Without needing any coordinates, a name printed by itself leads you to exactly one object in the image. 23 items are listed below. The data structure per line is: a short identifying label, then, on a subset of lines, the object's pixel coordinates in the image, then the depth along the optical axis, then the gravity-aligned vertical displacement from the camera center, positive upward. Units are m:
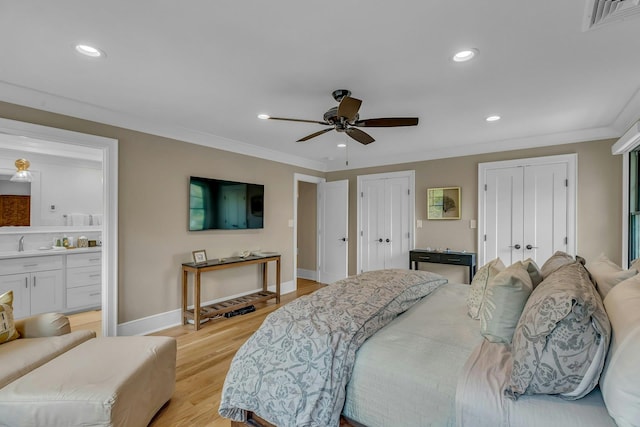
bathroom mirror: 4.01 +0.37
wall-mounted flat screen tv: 3.89 +0.13
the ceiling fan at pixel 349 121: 2.34 +0.80
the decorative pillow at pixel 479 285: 1.91 -0.47
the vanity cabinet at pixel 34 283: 3.64 -0.88
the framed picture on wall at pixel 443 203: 4.59 +0.20
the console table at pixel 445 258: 4.24 -0.62
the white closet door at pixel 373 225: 5.30 -0.17
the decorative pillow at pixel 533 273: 1.76 -0.34
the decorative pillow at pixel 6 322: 1.95 -0.72
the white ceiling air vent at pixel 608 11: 1.50 +1.07
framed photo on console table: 3.82 -0.55
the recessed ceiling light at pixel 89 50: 1.93 +1.08
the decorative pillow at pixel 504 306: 1.48 -0.45
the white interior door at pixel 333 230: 5.68 -0.30
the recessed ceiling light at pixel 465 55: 1.97 +1.08
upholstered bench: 1.51 -0.93
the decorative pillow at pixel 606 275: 1.48 -0.31
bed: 1.02 -0.67
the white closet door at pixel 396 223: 5.06 -0.13
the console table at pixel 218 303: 3.55 -1.10
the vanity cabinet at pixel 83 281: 4.09 -0.94
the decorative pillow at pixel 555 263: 1.84 -0.30
